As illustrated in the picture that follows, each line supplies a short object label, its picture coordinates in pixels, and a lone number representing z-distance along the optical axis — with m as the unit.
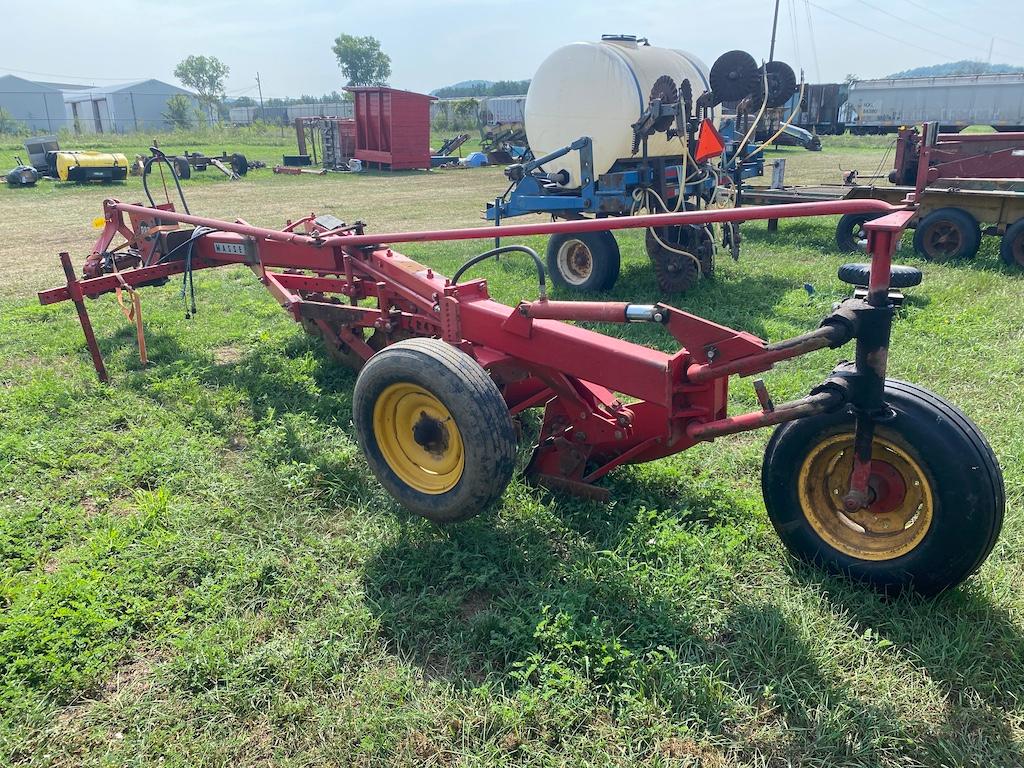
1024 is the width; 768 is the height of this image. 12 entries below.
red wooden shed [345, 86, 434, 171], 24.14
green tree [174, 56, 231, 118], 99.06
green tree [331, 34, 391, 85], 96.19
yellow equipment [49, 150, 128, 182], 19.56
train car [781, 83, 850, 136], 34.44
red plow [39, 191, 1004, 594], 2.52
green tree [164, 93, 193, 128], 46.06
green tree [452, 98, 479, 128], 41.53
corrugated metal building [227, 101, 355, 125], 57.83
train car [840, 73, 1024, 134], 32.38
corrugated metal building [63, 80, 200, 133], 77.81
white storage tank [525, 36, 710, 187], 7.32
